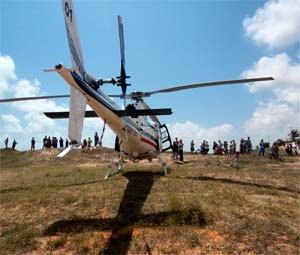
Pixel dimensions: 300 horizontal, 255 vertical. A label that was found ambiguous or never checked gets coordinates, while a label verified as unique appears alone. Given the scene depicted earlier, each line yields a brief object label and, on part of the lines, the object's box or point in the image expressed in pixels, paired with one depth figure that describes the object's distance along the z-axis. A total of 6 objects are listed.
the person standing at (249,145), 33.15
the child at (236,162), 21.83
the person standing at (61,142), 36.88
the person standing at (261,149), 29.76
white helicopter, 9.88
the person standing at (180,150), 25.53
